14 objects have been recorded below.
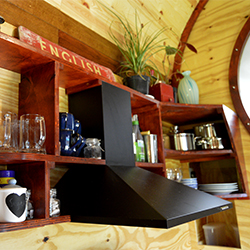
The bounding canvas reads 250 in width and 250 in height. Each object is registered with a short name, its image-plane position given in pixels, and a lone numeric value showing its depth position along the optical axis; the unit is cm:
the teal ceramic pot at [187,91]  238
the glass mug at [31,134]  110
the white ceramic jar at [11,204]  96
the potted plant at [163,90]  213
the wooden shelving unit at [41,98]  106
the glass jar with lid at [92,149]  134
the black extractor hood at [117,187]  103
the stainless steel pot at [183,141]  226
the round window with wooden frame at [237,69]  244
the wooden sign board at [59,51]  127
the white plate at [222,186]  216
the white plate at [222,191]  215
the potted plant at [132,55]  191
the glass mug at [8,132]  103
